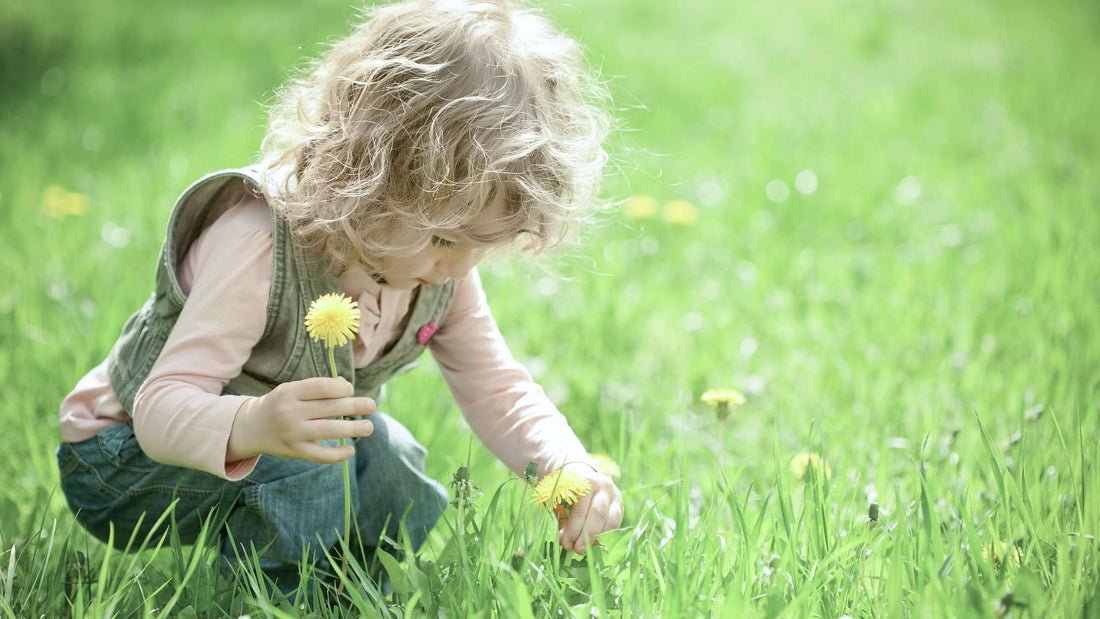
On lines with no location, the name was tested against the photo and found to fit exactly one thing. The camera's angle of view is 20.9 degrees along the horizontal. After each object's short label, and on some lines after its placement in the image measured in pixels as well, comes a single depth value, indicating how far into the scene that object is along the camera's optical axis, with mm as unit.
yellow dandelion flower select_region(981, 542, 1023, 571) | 1977
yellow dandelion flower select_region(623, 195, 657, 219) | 3055
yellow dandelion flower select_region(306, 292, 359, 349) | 1897
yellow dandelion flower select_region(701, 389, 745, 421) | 2115
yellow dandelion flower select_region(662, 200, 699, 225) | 3105
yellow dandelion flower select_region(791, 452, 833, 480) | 2059
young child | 1992
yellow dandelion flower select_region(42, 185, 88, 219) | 2856
